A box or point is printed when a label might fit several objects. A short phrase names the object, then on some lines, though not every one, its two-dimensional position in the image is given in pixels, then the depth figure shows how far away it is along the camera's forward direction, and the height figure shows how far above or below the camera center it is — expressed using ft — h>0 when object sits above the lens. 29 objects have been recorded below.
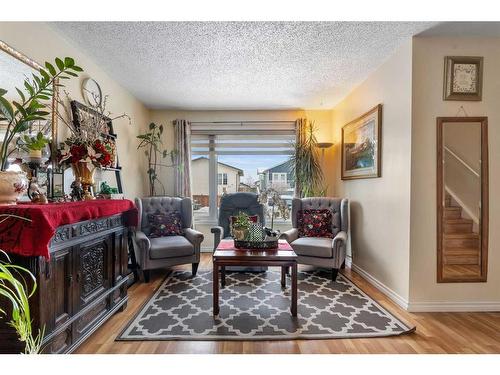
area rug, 7.03 -3.85
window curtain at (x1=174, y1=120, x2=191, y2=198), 15.12 +1.40
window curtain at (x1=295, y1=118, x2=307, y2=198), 15.13 +3.03
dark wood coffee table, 7.92 -2.27
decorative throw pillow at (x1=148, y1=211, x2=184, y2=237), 12.17 -1.83
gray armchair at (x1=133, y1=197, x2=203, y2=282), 10.68 -2.41
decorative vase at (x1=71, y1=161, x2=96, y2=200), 7.51 +0.26
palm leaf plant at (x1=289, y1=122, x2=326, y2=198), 14.56 +0.93
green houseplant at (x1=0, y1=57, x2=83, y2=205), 5.12 +1.19
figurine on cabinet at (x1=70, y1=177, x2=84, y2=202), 7.40 -0.16
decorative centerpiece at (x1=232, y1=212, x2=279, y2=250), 9.02 -1.77
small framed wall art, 8.31 +3.27
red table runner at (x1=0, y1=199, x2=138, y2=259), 4.73 -0.80
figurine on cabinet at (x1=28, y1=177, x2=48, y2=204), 6.05 -0.22
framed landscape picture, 10.24 +1.62
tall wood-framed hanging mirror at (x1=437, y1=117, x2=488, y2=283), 8.38 -0.47
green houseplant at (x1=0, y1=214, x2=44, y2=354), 4.69 -1.73
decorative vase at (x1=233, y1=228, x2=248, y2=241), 9.21 -1.69
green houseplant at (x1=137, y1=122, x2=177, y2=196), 14.49 +1.78
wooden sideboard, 5.07 -2.31
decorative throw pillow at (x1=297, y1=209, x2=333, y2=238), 12.37 -1.83
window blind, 15.66 +2.74
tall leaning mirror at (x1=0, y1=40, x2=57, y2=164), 5.98 +2.63
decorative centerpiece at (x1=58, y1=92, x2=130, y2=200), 7.38 +0.95
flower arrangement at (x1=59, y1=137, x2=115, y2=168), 7.30 +0.87
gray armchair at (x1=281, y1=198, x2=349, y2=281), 10.80 -2.39
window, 15.76 +1.44
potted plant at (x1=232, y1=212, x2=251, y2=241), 9.22 -1.53
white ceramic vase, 5.06 -0.03
